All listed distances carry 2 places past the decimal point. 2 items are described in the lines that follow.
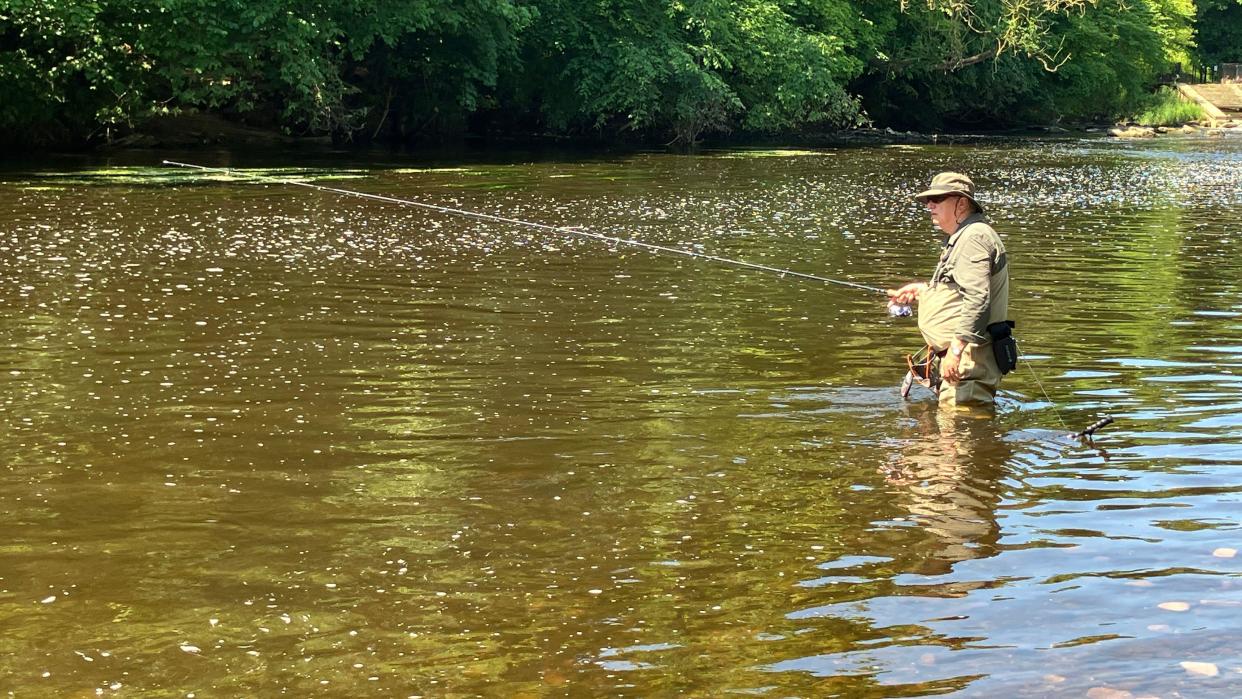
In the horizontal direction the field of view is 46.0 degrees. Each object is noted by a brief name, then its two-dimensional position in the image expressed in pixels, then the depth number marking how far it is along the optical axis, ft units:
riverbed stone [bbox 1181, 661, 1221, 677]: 15.25
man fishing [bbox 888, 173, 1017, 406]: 25.98
